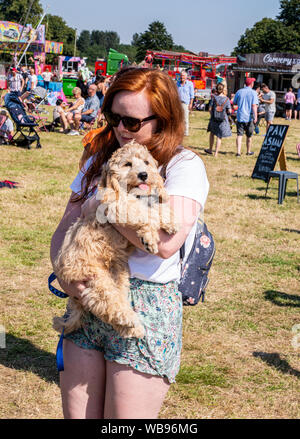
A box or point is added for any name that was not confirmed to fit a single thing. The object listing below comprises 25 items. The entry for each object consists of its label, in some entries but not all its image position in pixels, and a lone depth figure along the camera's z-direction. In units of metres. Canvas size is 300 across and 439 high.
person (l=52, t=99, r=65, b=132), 19.62
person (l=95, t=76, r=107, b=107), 18.31
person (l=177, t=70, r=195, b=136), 18.30
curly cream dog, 2.09
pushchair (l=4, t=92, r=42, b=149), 16.06
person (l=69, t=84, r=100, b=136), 18.18
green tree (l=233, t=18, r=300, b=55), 77.31
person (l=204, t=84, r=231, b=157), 15.53
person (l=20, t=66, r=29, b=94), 30.17
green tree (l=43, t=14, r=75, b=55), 125.94
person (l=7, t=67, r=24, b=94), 23.25
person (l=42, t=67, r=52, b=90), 34.03
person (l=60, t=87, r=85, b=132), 19.42
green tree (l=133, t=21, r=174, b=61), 117.19
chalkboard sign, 12.69
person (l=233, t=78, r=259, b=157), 16.17
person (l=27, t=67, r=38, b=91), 30.14
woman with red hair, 2.05
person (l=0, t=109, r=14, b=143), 16.34
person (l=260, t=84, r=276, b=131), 20.67
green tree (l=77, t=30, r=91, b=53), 194.75
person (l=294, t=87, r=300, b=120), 31.90
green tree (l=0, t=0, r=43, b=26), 94.31
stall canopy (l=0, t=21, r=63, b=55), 44.52
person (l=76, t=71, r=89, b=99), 22.16
